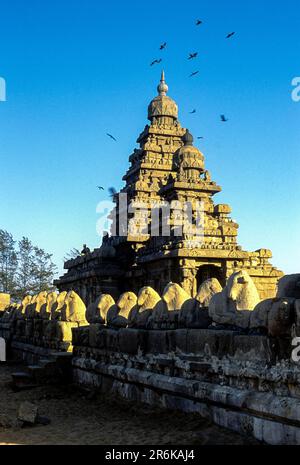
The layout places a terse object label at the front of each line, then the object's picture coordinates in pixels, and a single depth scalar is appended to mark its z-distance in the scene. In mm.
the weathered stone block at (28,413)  7785
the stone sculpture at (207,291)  8116
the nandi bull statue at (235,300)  7082
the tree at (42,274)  50344
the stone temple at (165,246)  24328
